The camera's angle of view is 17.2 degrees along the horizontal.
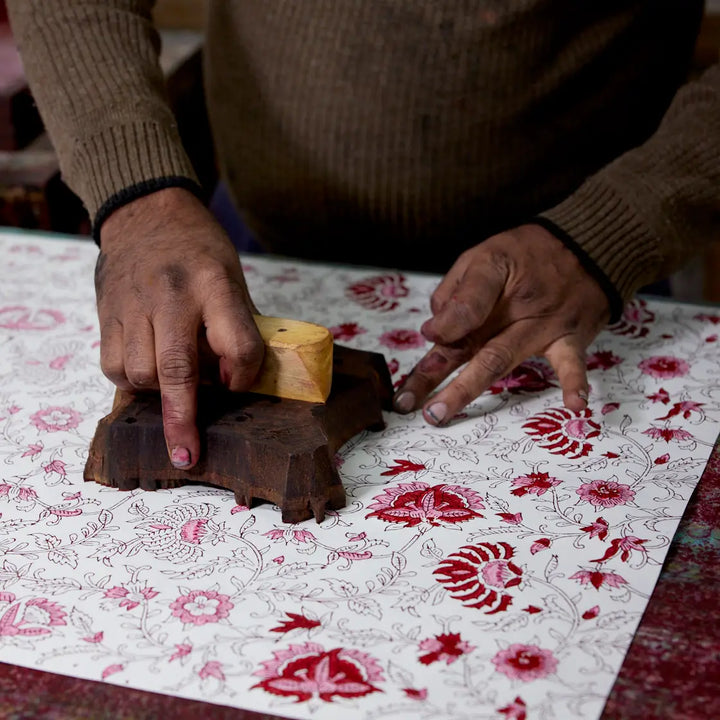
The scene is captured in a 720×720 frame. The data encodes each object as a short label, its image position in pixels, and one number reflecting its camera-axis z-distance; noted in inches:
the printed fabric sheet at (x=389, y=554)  46.3
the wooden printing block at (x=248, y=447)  50.1
